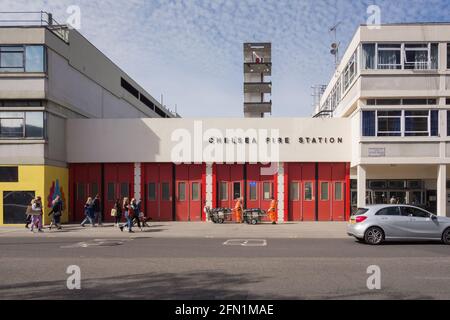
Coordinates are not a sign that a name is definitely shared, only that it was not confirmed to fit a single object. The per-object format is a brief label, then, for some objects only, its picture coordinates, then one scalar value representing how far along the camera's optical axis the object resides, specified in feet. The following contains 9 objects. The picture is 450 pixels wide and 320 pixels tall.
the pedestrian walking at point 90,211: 78.28
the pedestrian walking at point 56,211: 73.77
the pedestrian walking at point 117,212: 77.15
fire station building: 79.61
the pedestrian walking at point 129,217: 70.14
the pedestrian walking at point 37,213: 71.10
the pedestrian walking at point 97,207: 79.97
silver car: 52.80
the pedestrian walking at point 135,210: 71.87
